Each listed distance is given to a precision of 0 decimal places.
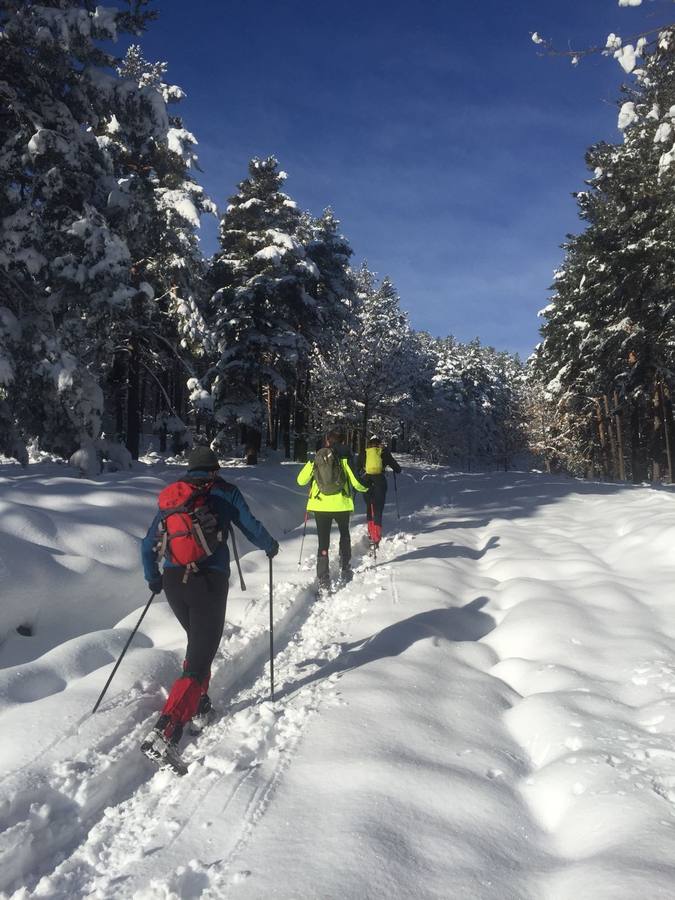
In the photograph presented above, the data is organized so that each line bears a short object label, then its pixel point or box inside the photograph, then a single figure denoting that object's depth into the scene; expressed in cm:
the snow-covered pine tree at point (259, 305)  2241
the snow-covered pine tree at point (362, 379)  3416
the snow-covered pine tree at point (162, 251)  1652
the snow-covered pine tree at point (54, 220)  1081
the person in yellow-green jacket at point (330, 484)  848
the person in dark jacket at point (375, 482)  1070
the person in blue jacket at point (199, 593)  405
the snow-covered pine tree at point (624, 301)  1664
